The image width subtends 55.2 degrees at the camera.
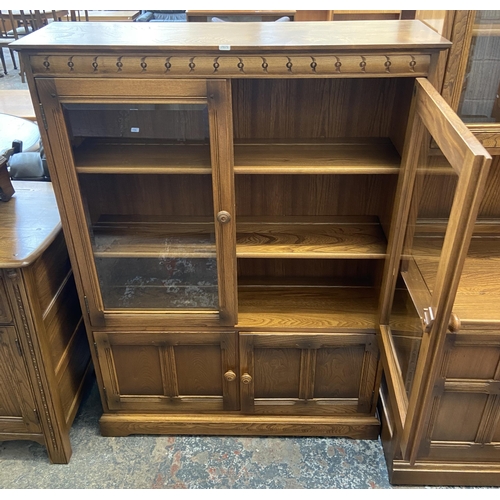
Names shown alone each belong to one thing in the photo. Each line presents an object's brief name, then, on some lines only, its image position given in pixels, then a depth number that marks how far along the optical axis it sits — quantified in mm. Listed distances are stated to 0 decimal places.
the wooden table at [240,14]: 2994
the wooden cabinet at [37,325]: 1117
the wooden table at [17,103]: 2695
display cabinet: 955
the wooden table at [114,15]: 4834
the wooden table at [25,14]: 4395
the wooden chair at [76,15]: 4645
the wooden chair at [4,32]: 4217
